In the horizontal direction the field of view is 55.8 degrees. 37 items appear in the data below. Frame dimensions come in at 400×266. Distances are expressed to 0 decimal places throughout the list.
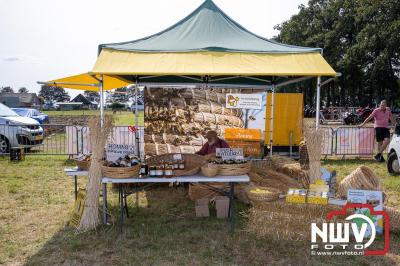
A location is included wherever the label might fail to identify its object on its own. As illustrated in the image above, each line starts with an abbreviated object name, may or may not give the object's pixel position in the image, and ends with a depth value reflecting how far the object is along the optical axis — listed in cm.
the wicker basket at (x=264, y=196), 464
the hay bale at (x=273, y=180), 598
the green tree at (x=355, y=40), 3058
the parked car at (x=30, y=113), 1889
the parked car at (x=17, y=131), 1146
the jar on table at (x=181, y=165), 506
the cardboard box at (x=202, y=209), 561
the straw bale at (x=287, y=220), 440
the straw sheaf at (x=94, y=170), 481
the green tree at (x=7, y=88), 13030
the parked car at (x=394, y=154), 828
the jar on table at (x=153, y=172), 479
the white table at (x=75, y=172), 501
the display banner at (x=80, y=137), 1093
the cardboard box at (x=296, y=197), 452
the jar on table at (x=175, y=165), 501
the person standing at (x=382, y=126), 1045
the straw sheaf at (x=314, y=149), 491
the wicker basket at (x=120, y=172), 463
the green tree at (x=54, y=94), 13162
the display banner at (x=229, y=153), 519
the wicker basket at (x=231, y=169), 486
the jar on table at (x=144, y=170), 484
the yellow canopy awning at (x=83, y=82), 699
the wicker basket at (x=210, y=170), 478
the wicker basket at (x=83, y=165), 517
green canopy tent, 491
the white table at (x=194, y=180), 464
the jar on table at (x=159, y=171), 480
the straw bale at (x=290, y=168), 599
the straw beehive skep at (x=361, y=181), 503
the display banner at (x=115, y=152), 507
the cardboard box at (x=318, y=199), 448
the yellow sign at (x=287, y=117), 1102
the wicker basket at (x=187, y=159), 557
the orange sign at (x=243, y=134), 952
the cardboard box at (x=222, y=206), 552
